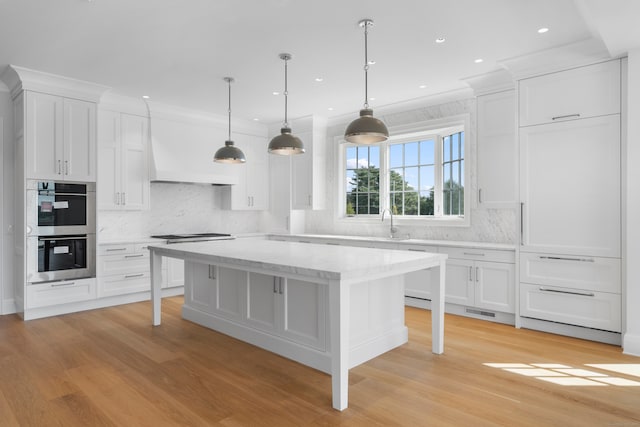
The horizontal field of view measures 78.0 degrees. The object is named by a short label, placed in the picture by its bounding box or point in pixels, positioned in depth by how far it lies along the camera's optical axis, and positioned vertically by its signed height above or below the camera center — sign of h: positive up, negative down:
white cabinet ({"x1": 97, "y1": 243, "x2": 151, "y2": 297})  4.94 -0.71
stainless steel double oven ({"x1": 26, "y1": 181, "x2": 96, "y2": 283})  4.41 -0.19
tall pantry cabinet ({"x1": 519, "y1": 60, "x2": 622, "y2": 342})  3.55 +0.14
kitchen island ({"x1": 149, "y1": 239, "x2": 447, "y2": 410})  2.44 -0.71
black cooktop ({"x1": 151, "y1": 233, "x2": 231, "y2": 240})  5.64 -0.33
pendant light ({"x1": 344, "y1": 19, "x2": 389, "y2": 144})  2.81 +0.60
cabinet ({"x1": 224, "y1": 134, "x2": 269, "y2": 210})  6.66 +0.59
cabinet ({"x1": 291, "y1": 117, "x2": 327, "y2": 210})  6.43 +0.76
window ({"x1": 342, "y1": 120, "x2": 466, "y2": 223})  5.30 +0.55
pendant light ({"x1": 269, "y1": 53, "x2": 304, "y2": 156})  3.61 +0.63
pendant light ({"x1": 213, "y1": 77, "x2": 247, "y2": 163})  4.05 +0.60
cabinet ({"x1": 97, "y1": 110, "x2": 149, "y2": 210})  5.18 +0.70
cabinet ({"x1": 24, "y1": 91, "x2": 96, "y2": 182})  4.40 +0.89
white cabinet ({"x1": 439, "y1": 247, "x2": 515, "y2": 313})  4.20 -0.73
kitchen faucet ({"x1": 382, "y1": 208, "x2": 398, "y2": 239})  5.65 -0.25
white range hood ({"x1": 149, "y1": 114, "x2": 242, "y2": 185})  5.61 +0.93
